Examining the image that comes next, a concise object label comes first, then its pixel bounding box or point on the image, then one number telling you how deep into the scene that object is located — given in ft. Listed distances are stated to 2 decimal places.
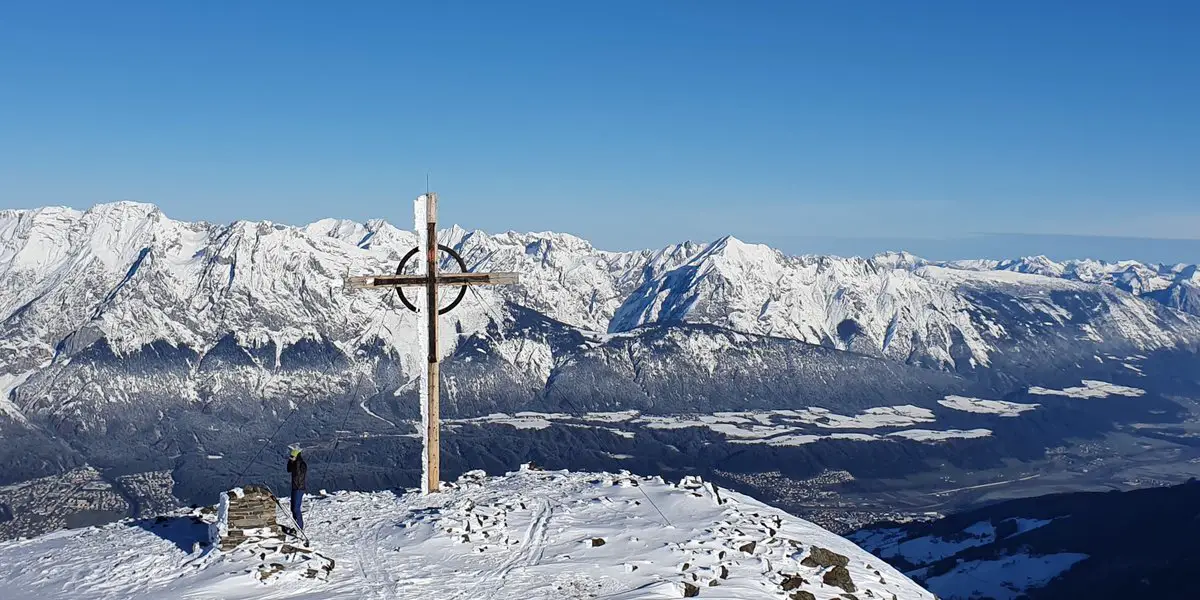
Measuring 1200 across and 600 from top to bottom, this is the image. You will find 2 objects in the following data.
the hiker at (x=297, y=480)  137.80
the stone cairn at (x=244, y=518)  123.44
